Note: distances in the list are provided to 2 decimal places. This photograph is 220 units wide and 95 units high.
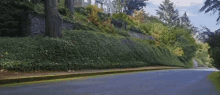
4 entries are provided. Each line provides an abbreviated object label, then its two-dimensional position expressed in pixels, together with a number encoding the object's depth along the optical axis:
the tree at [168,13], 61.50
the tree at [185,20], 70.06
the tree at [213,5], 15.59
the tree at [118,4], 39.44
